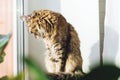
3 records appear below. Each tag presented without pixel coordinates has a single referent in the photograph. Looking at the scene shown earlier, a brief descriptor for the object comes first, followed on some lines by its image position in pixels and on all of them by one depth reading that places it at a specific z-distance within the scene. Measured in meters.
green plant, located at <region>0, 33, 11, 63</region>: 1.38
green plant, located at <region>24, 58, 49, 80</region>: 0.54
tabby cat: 2.42
